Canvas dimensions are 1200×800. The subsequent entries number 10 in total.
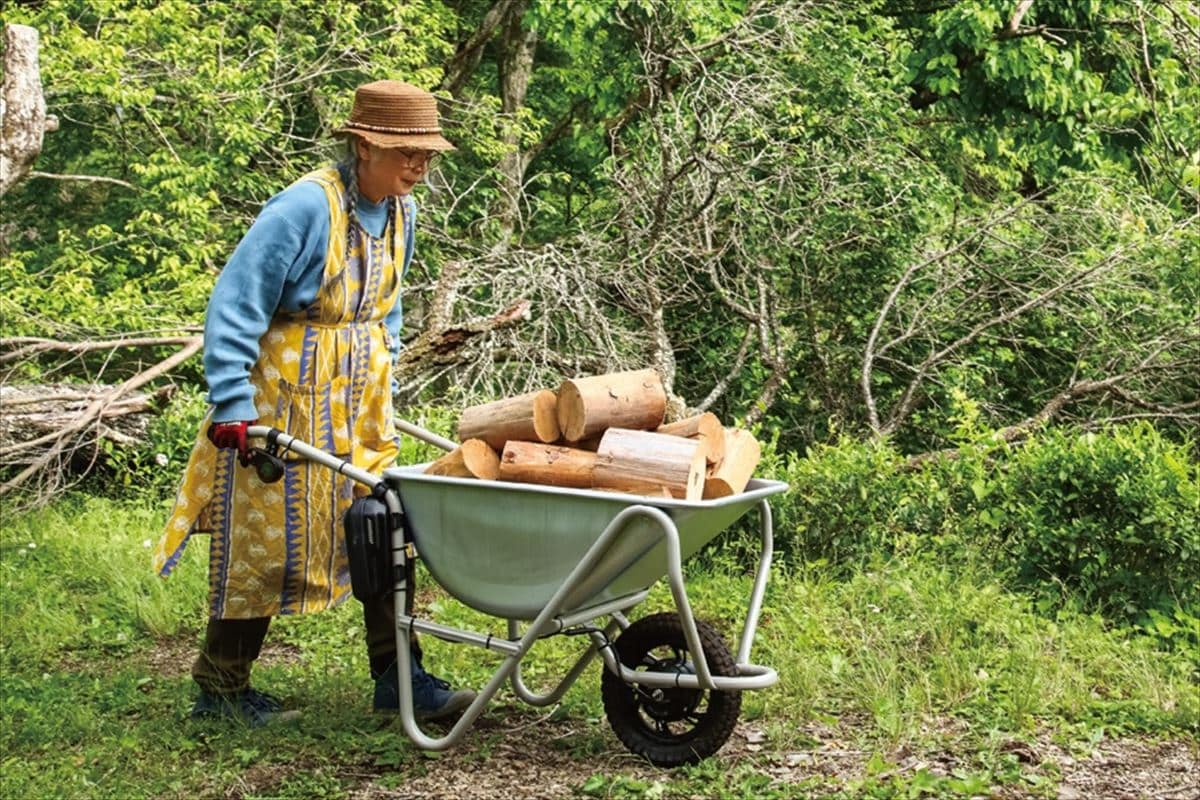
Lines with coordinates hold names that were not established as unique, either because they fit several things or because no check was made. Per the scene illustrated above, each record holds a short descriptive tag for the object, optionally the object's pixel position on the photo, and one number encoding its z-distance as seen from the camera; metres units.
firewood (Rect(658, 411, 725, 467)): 3.71
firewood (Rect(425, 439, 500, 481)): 3.74
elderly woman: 3.80
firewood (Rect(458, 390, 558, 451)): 3.72
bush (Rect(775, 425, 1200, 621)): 5.40
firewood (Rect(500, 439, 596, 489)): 3.63
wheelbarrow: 3.45
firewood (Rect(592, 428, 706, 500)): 3.50
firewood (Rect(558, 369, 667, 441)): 3.68
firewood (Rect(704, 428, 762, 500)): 3.63
